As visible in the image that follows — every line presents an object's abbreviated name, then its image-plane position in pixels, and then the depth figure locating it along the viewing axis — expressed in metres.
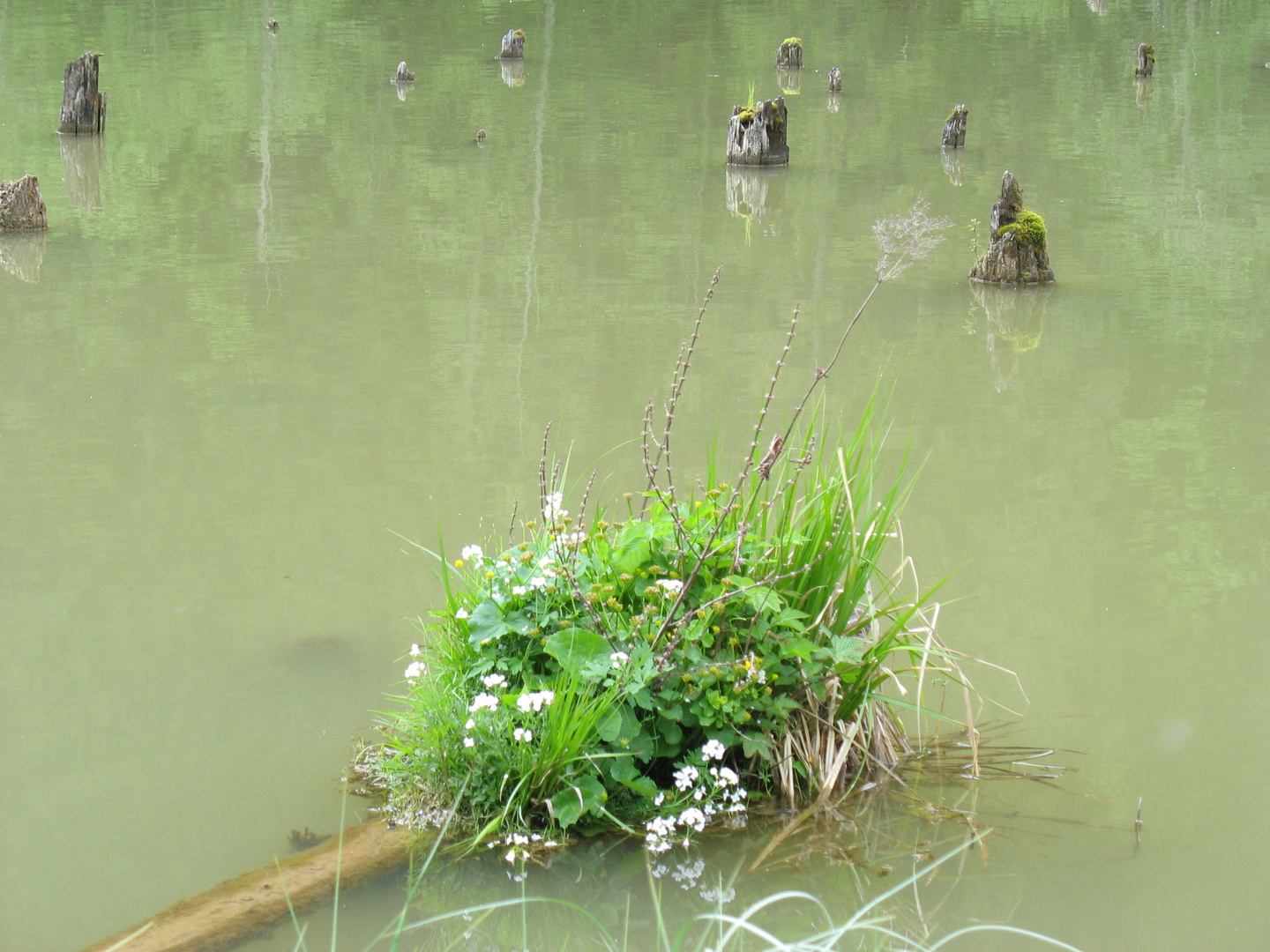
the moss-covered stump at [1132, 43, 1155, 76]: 19.86
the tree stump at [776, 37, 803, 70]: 21.41
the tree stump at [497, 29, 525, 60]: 21.22
